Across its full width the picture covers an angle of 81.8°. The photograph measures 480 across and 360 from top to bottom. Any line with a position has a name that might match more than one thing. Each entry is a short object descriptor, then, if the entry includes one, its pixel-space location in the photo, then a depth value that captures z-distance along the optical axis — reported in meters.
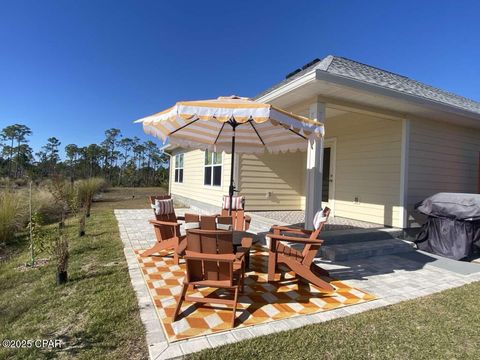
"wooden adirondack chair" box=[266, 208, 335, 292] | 3.36
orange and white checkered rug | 2.48
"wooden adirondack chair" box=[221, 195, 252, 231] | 4.96
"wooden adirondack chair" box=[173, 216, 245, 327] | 2.68
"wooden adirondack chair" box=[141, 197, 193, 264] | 4.20
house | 5.23
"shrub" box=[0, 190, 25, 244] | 6.23
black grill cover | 5.11
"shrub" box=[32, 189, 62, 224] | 9.14
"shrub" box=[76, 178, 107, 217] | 10.61
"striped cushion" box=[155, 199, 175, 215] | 4.70
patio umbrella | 2.96
